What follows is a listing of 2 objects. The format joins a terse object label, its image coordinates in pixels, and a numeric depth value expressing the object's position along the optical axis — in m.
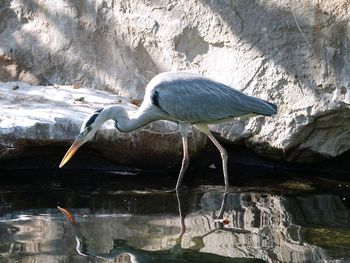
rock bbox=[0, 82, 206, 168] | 15.11
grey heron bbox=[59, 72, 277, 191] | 14.45
